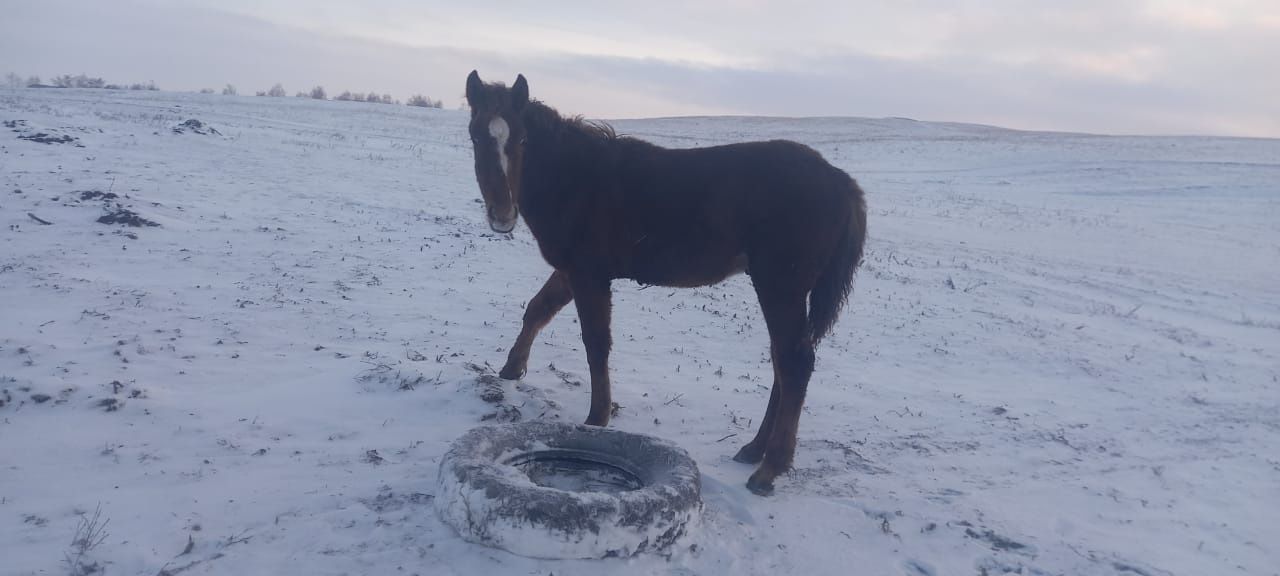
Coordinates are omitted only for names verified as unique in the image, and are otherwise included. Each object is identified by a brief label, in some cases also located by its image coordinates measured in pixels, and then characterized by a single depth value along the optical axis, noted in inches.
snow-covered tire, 142.3
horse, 192.2
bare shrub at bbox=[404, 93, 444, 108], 2759.8
